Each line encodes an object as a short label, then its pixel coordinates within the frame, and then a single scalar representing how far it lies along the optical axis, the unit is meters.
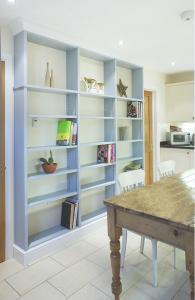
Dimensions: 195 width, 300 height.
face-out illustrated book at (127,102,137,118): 3.99
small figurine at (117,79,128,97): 3.83
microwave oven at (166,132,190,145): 5.16
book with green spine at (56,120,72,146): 2.88
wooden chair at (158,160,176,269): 2.91
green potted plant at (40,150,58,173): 2.71
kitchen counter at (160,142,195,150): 4.86
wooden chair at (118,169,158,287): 2.39
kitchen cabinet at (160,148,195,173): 4.86
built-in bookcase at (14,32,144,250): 2.52
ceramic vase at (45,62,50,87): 2.82
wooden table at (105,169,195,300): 1.45
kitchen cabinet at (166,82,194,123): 5.01
